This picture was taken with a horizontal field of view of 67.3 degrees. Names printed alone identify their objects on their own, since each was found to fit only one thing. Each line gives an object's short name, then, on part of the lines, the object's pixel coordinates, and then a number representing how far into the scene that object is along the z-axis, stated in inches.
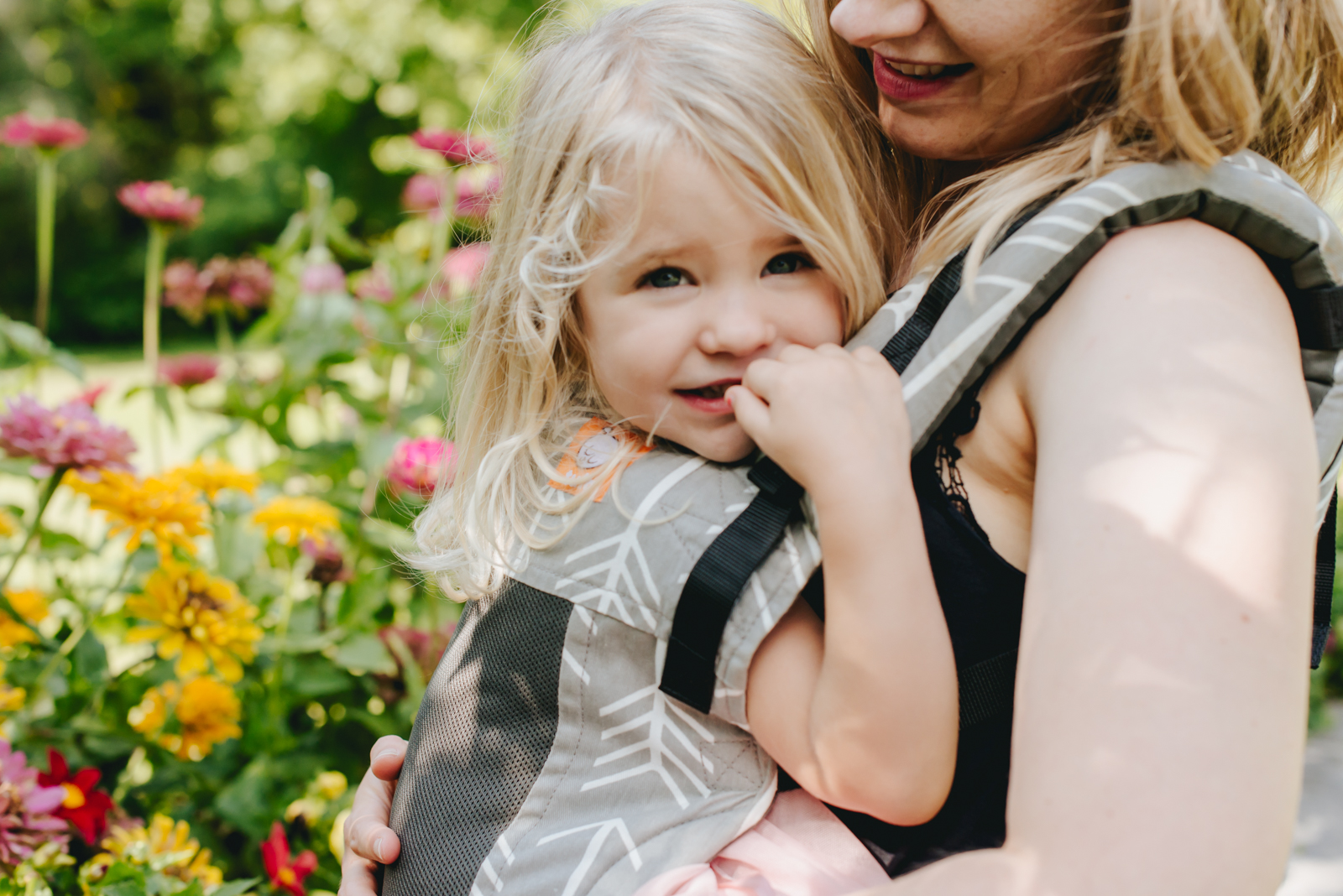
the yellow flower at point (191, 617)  81.9
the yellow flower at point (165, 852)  66.9
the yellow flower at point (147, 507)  79.8
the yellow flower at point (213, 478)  86.4
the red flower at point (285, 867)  73.0
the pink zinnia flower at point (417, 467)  91.2
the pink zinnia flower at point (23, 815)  62.2
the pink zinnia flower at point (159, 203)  111.7
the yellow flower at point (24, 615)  84.2
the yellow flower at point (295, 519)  86.7
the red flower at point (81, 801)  68.4
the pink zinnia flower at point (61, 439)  76.0
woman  30.1
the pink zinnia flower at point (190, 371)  117.2
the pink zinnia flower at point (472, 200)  115.7
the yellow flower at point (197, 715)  83.2
